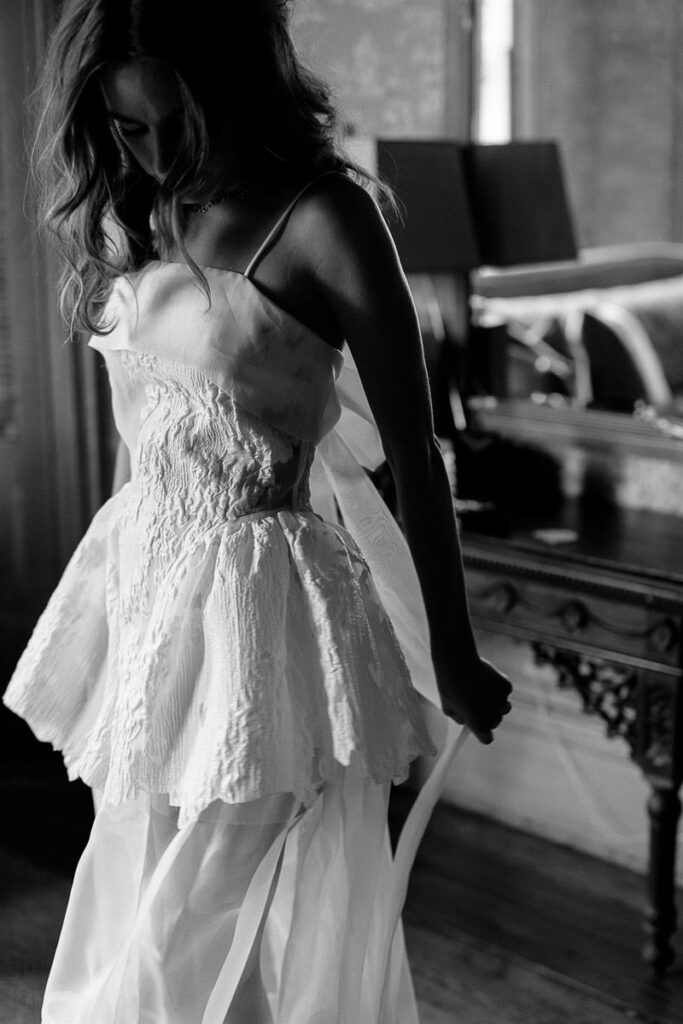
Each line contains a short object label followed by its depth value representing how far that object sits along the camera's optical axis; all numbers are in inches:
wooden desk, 78.0
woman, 47.6
